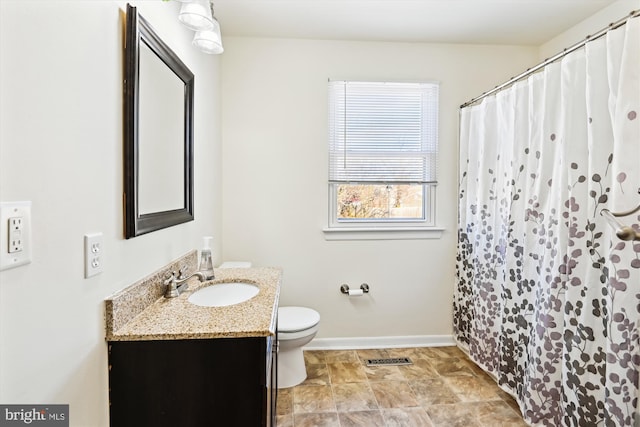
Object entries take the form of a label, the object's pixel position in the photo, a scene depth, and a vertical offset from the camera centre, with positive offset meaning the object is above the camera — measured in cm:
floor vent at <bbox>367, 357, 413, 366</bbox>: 249 -120
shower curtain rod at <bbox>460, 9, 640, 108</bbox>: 138 +75
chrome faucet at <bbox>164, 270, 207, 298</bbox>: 144 -37
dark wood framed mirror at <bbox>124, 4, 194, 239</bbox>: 115 +29
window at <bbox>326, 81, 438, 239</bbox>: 269 +41
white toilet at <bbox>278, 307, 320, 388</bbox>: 207 -88
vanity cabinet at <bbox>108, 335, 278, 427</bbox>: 105 -58
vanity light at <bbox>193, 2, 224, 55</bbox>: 145 +71
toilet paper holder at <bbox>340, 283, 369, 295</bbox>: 270 -70
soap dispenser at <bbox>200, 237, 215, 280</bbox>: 173 -32
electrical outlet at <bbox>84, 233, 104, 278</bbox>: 93 -16
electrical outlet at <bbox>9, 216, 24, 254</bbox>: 67 -7
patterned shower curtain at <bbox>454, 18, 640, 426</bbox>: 138 -18
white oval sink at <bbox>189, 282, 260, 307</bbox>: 155 -45
